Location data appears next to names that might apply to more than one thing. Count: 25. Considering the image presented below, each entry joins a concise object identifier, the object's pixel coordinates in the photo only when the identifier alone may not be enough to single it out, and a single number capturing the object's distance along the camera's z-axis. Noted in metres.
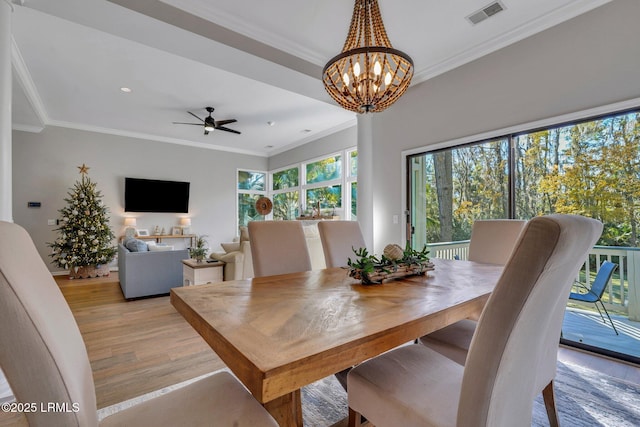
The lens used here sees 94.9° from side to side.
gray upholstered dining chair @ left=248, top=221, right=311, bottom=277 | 1.97
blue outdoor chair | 2.41
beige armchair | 3.63
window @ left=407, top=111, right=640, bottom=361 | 2.38
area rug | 1.62
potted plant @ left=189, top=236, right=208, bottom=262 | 3.88
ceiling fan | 4.94
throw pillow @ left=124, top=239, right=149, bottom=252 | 4.23
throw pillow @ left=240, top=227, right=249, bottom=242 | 3.71
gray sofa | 3.90
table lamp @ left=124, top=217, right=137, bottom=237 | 6.31
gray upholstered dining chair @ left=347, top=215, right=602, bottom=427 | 0.67
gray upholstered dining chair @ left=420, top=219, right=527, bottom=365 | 1.55
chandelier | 1.76
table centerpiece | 1.50
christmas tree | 5.50
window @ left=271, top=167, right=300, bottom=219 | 7.56
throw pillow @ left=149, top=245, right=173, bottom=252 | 4.34
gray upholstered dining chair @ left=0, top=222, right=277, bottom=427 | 0.57
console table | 6.51
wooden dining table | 0.72
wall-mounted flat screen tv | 6.49
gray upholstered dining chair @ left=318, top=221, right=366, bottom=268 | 2.30
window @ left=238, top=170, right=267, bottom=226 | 8.14
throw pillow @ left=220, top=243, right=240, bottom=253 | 4.17
